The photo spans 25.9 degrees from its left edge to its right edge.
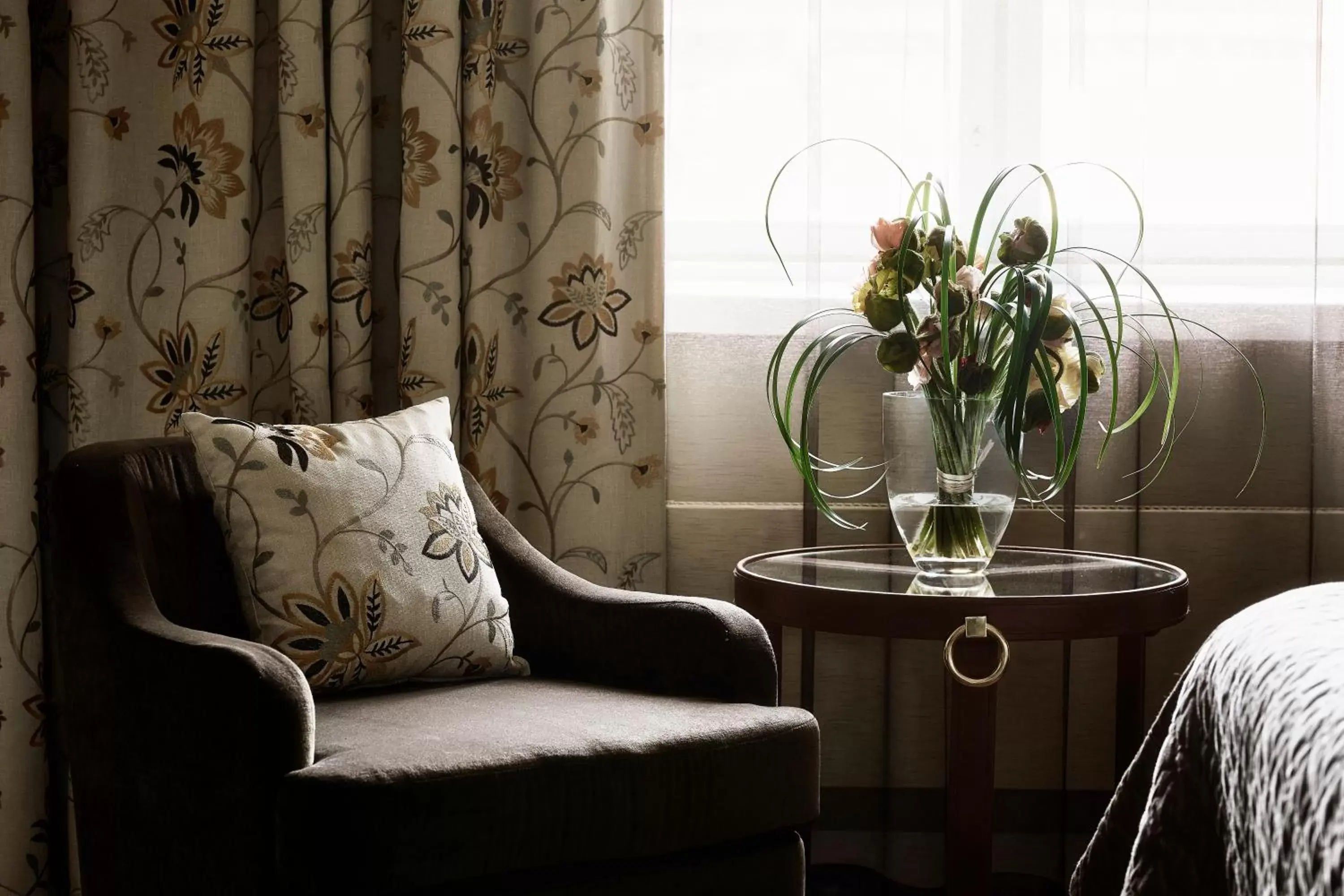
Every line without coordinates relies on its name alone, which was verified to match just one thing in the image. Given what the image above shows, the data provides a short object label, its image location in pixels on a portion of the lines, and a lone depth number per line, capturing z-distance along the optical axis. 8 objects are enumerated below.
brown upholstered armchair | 3.54
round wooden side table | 3.80
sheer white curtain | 4.48
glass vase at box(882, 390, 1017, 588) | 3.98
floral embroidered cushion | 3.88
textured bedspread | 2.94
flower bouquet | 3.93
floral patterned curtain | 4.37
